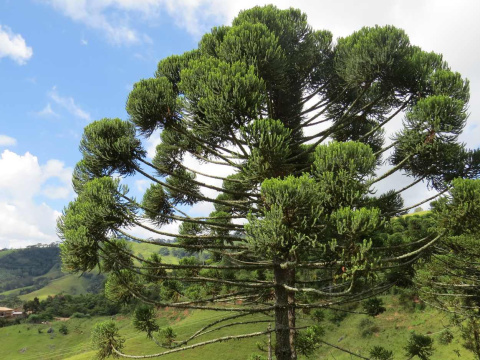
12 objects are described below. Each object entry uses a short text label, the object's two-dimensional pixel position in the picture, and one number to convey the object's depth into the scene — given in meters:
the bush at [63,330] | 57.53
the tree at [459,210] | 5.34
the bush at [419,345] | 11.85
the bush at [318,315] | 10.51
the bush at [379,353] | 10.64
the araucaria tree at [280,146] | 5.16
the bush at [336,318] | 39.56
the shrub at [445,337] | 21.50
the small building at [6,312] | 81.88
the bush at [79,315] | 67.25
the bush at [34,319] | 65.12
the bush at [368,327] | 34.52
